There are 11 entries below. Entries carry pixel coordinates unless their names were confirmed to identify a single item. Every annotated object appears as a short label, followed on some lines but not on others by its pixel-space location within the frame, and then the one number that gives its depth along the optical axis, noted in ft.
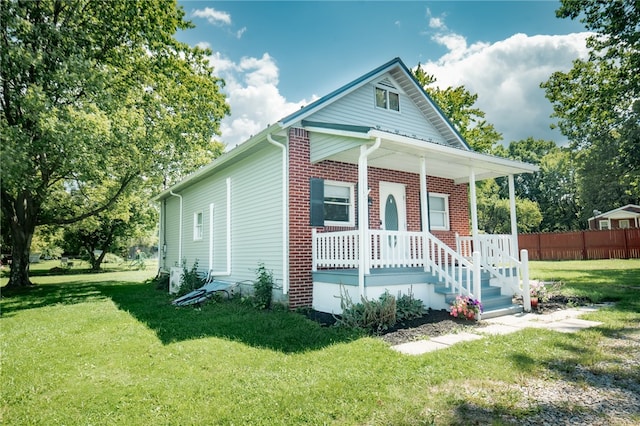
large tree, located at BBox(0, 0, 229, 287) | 36.73
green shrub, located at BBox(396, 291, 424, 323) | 22.82
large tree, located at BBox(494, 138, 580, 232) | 146.10
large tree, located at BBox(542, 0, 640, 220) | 48.73
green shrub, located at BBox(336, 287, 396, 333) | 21.07
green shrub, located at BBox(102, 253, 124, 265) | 122.05
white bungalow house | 24.84
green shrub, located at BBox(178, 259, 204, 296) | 38.94
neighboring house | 102.18
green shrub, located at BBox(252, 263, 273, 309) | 28.02
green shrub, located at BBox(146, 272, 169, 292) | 46.65
